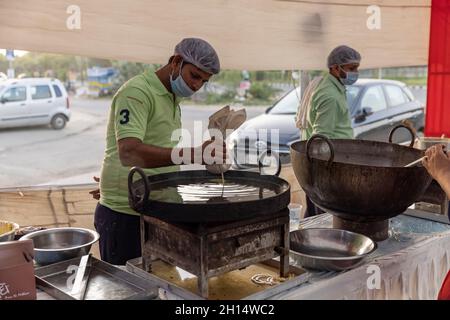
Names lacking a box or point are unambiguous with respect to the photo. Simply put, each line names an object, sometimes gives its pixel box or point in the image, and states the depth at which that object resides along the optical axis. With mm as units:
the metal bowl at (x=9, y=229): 1779
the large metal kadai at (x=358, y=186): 1851
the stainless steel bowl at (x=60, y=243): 1718
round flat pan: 1445
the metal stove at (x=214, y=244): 1471
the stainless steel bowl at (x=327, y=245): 1800
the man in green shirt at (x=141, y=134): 2014
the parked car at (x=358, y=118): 5977
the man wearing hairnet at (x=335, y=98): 3652
